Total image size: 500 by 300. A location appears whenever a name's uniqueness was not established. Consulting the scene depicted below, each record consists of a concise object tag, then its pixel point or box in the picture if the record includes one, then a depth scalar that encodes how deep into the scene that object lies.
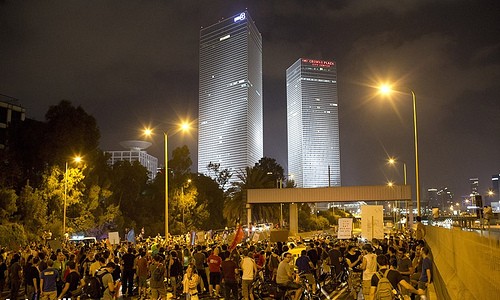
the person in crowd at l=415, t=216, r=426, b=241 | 20.83
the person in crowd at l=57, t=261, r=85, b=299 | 12.75
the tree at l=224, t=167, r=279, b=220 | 65.50
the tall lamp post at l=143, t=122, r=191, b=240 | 26.08
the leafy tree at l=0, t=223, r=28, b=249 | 33.41
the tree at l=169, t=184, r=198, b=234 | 57.72
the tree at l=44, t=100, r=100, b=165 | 42.62
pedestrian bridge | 49.62
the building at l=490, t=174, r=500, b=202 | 190.68
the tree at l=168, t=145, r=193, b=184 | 61.97
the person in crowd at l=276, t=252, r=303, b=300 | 13.74
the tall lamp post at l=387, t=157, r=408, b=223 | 53.39
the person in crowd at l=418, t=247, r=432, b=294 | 12.71
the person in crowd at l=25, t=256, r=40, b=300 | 15.02
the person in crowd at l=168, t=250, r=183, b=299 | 17.17
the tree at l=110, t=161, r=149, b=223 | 57.12
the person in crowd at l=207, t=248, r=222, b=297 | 16.47
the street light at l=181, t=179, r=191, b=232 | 57.64
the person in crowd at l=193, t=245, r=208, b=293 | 17.88
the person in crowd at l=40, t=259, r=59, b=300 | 12.97
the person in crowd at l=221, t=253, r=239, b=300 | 15.48
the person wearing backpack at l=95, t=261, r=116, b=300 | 12.33
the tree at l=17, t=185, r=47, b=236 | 38.62
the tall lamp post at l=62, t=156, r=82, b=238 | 37.16
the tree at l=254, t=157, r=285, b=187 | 105.38
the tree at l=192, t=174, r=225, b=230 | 64.88
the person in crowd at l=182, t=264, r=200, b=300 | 13.44
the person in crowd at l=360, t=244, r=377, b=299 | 12.86
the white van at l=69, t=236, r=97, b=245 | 38.03
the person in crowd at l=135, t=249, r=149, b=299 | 17.67
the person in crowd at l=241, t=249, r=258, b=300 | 15.05
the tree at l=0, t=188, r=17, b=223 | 37.12
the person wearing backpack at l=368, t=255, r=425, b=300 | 9.46
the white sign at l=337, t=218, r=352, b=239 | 24.31
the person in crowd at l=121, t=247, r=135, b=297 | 17.72
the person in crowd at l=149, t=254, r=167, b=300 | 15.08
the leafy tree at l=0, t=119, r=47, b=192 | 42.63
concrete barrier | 6.29
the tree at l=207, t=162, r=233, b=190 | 107.26
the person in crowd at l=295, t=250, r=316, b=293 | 15.78
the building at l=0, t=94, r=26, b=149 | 57.66
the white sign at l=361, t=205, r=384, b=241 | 21.56
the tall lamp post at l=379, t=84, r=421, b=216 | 27.12
